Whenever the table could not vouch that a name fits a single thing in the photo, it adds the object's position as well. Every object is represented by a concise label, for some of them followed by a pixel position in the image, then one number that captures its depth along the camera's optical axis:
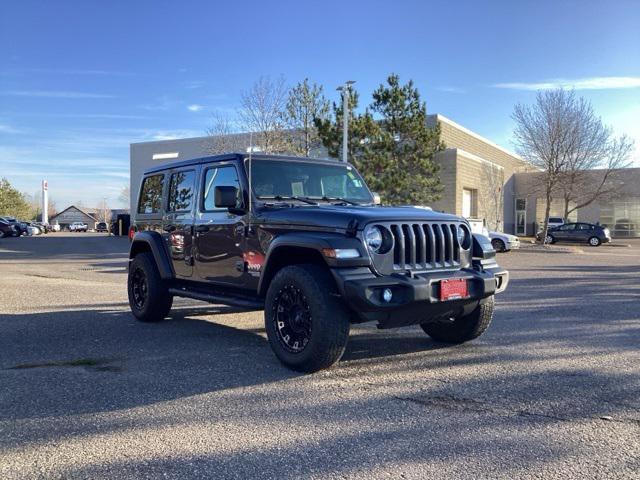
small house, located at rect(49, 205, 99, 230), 126.19
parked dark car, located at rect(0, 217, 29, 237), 47.29
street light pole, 21.98
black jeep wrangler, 4.76
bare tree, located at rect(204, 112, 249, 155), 33.19
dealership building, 33.53
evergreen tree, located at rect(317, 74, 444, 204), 27.08
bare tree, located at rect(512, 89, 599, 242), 30.97
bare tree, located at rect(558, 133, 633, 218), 31.53
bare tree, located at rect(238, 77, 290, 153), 28.52
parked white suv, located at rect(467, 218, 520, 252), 24.48
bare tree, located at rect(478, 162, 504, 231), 38.20
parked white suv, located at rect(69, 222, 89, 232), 87.79
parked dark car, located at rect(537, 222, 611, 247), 33.69
